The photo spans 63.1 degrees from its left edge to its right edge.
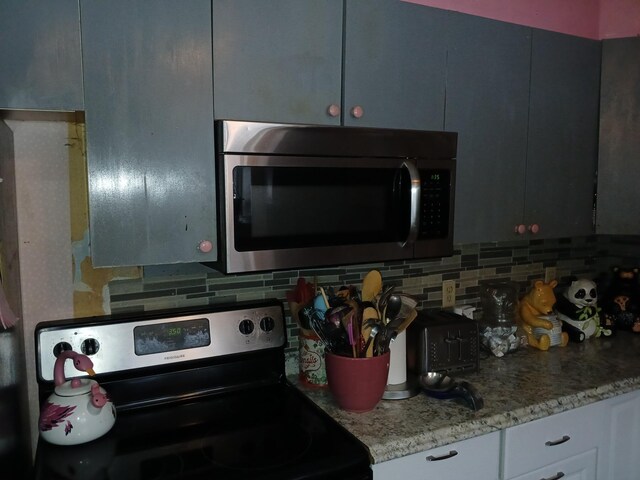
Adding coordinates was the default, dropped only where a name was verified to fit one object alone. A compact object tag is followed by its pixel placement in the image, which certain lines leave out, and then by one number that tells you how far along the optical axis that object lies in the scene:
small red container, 1.36
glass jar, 1.88
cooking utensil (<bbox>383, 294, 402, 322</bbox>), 1.42
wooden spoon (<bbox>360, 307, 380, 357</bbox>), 1.37
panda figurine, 2.04
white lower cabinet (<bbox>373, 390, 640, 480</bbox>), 1.33
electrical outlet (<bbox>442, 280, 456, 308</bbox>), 2.02
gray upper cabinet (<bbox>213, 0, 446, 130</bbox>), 1.28
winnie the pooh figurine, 1.96
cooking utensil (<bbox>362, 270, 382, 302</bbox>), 1.50
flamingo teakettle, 1.21
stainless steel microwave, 1.27
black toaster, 1.63
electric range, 1.16
